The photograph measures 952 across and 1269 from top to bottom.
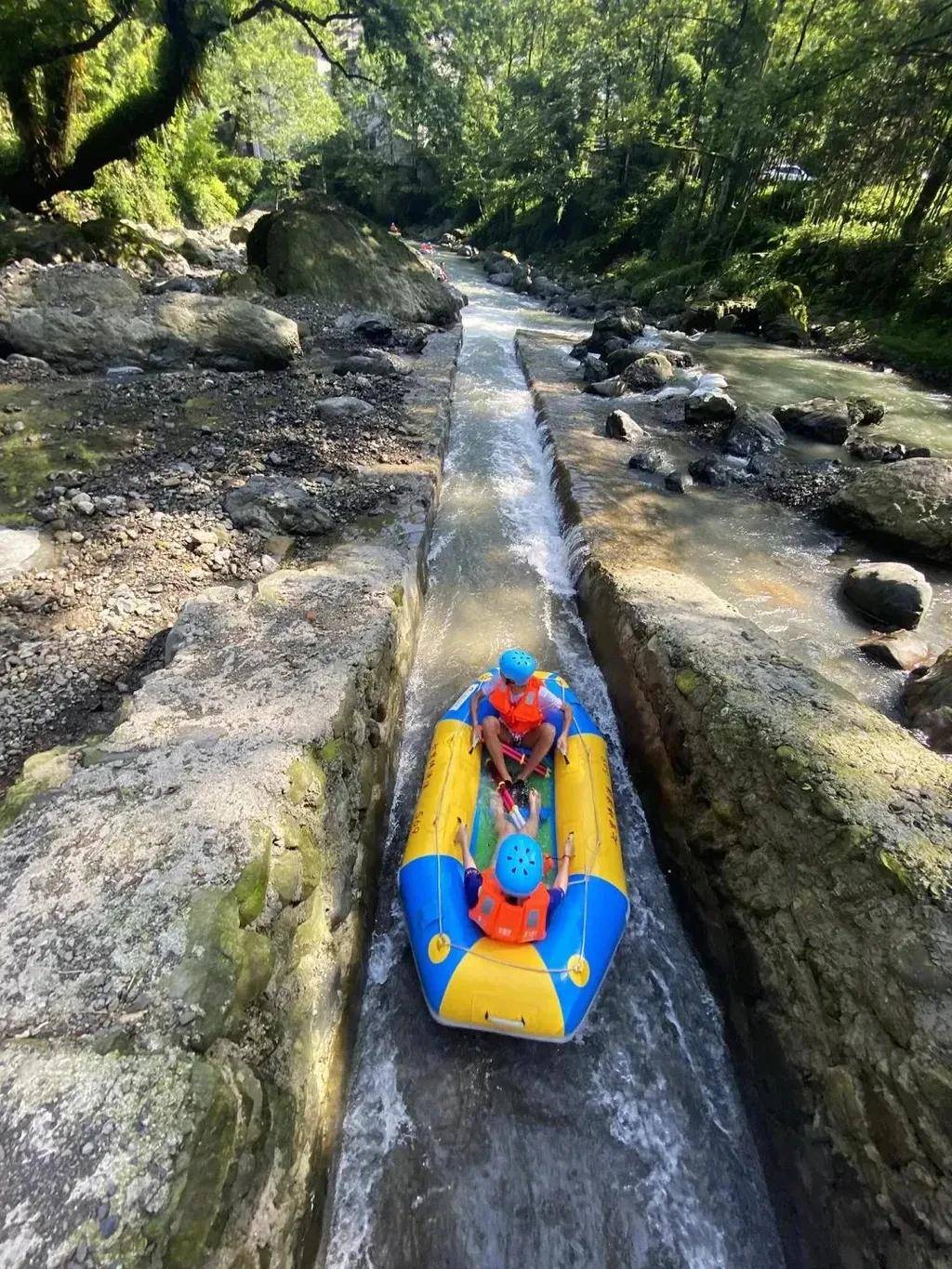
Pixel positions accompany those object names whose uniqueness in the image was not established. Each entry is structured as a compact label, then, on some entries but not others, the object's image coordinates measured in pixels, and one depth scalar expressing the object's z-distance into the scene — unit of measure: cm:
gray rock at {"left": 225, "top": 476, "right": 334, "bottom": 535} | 627
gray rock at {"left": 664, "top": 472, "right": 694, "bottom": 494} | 878
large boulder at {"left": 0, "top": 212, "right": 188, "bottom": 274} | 1159
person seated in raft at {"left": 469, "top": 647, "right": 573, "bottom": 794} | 468
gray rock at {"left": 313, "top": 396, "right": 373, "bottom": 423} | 899
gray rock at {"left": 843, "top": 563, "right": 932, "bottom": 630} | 630
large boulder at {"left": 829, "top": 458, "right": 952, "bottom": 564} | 730
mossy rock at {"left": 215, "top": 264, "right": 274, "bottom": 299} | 1372
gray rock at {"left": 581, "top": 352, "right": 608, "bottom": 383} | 1314
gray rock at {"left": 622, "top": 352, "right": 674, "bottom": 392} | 1273
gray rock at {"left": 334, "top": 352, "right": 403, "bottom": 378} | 1125
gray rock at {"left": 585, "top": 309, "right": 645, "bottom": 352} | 1575
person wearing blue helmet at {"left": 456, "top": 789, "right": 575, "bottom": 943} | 349
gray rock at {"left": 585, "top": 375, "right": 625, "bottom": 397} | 1241
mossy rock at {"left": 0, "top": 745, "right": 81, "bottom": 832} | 303
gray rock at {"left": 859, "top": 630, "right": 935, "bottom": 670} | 582
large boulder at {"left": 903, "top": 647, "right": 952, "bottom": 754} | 480
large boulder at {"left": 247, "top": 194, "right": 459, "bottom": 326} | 1455
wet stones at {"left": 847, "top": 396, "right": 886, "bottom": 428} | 1139
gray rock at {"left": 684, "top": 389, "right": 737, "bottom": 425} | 1104
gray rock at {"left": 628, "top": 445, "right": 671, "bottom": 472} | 924
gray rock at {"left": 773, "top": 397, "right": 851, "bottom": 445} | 1066
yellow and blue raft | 328
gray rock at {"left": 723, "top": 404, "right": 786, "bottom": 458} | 1007
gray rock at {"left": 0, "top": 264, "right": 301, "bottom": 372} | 905
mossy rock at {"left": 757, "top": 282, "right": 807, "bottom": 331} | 1750
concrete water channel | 282
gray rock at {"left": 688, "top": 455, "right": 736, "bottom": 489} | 911
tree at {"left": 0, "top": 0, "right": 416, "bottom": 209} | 1223
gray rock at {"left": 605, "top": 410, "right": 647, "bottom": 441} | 1027
